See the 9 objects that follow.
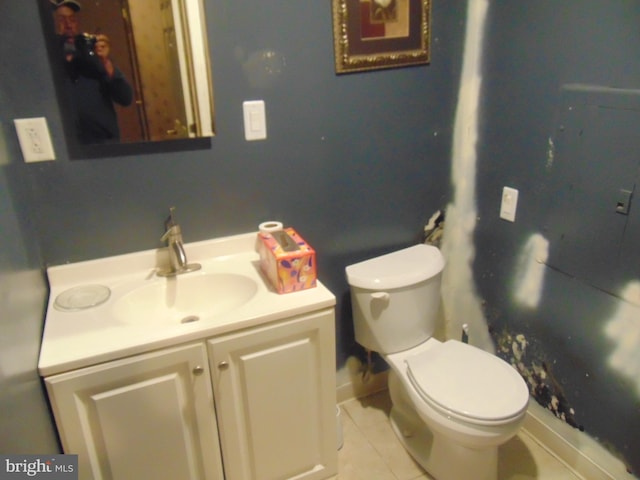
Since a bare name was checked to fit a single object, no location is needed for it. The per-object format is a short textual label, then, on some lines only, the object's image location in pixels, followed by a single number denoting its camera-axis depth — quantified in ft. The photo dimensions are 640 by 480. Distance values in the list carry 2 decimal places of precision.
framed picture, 5.19
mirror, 4.25
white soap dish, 4.39
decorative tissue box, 4.55
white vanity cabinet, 3.94
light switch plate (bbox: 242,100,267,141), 5.03
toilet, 4.69
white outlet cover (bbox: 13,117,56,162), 4.30
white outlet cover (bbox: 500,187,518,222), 5.62
